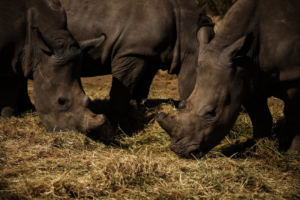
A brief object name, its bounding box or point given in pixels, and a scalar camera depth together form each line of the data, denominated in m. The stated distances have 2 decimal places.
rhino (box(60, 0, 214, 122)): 16.64
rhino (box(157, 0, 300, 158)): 13.16
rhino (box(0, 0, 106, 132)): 14.73
